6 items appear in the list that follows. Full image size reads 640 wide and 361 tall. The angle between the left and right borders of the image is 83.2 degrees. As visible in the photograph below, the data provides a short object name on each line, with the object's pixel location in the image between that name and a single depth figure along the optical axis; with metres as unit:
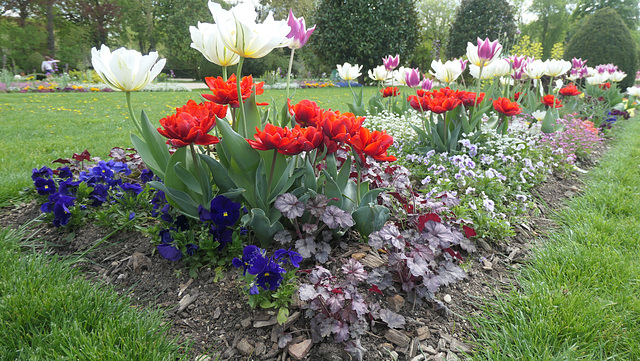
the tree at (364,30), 15.65
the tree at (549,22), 35.19
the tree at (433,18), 30.33
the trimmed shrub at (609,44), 10.10
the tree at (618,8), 32.41
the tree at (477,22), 15.37
